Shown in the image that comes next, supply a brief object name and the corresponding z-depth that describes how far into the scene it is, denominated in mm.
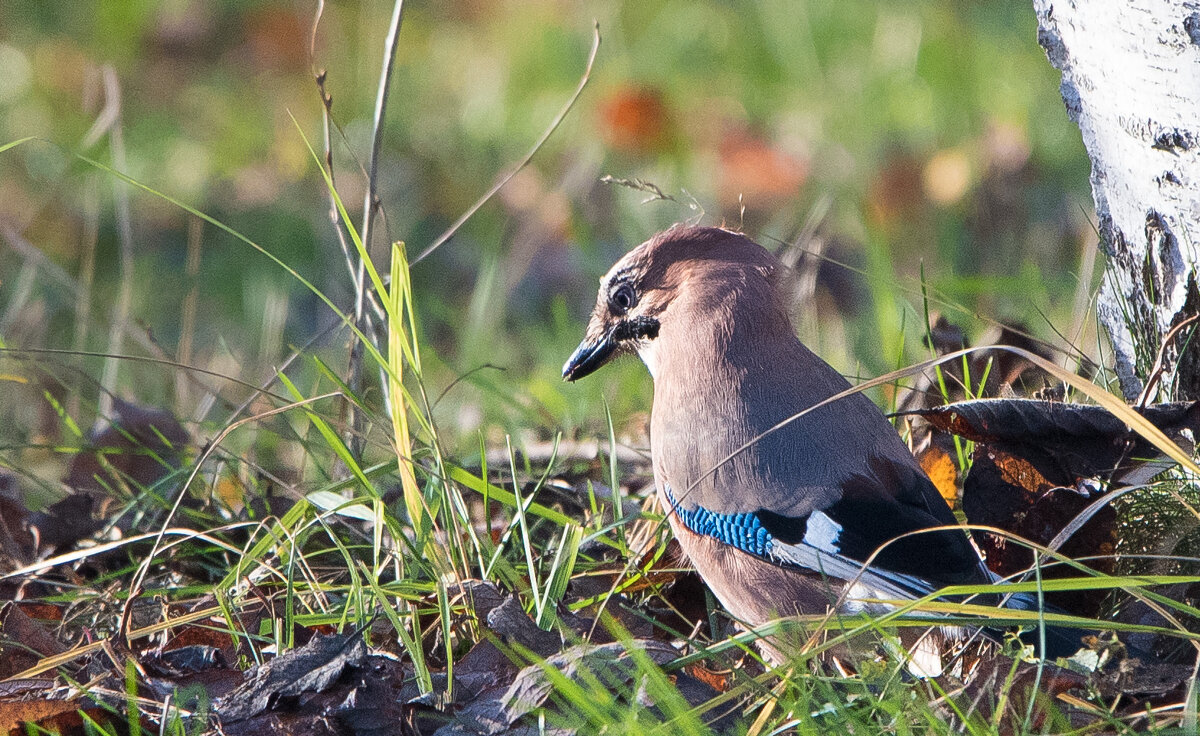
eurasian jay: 4578
